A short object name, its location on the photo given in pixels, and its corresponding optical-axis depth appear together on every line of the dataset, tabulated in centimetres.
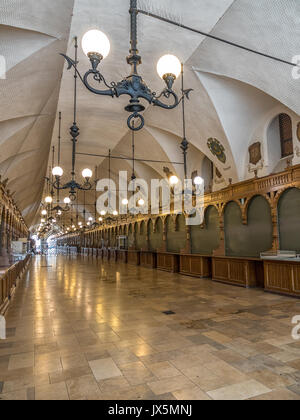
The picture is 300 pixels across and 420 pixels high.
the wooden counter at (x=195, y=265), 1022
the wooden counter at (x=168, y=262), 1221
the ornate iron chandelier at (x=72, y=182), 684
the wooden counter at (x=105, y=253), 2248
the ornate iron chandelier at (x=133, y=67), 303
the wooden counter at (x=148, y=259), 1445
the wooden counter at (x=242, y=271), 811
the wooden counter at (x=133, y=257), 1652
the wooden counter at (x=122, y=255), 1869
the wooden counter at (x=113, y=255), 2055
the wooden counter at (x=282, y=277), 651
